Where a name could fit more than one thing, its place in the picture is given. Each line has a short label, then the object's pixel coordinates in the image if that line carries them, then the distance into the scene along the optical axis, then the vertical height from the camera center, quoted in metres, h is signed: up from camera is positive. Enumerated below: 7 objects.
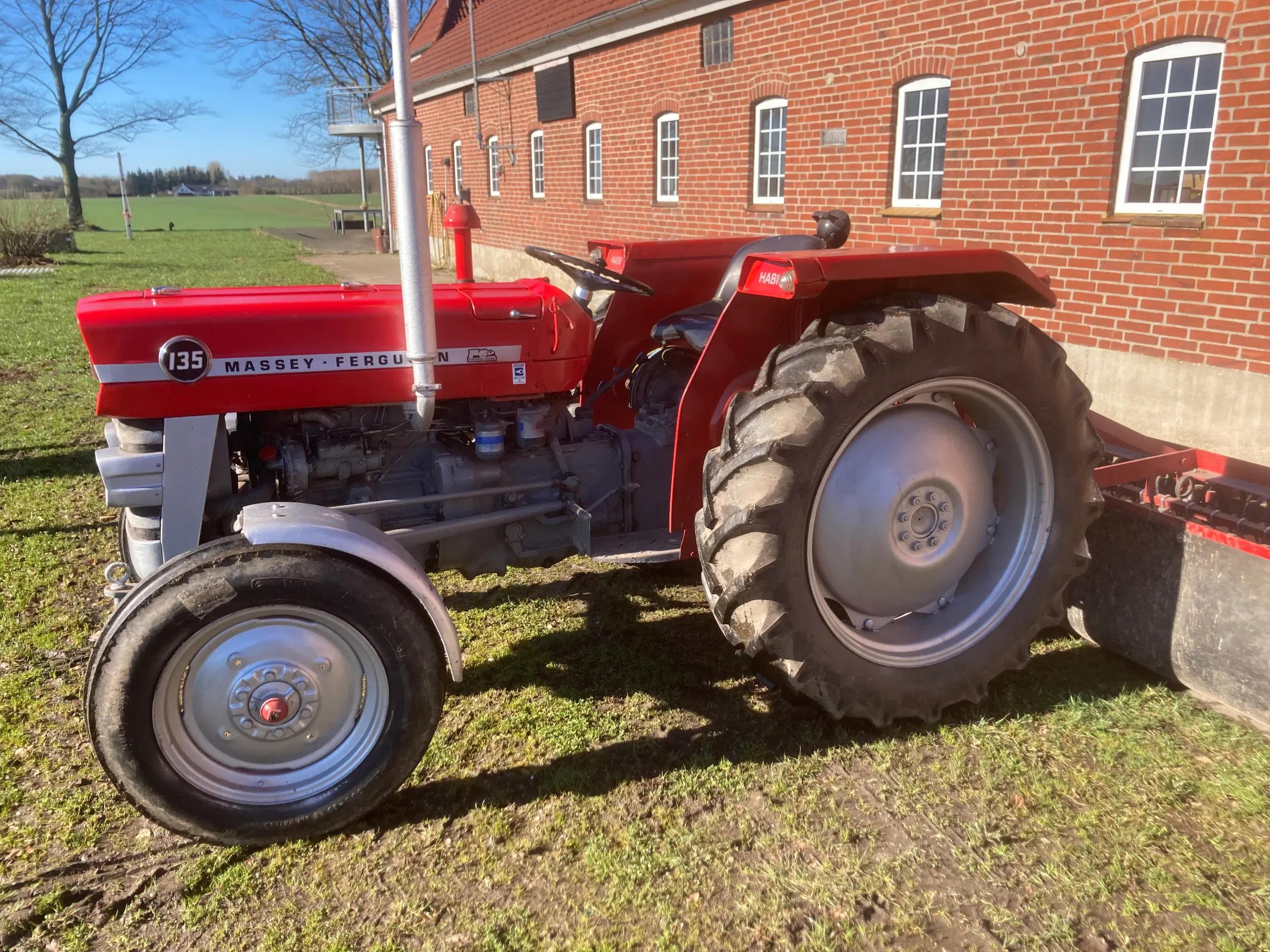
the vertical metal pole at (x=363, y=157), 31.02 +2.87
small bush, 20.67 +0.26
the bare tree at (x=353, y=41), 30.77 +6.81
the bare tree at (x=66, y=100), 38.62 +6.24
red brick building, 5.21 +0.67
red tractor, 2.36 -0.75
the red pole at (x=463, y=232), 2.89 +0.04
